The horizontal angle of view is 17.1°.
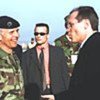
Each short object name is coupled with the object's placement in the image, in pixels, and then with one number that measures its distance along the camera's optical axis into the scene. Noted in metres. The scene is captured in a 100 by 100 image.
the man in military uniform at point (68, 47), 5.67
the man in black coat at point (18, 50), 5.58
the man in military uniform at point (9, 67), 3.90
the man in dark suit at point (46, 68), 5.19
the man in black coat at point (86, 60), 3.36
